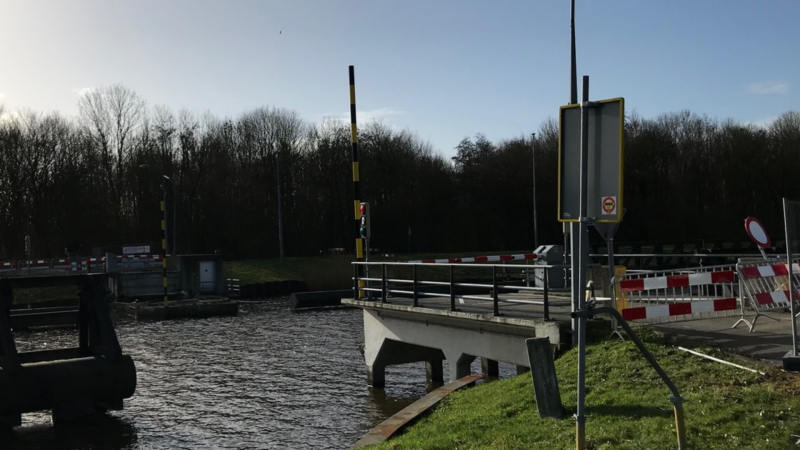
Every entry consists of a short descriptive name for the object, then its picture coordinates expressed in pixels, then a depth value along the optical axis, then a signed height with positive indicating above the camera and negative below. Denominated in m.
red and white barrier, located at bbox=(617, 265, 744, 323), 10.88 -1.01
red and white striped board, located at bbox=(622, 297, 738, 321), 10.87 -1.11
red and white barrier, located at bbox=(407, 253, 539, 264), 20.96 -0.68
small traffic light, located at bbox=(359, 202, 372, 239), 17.23 +0.27
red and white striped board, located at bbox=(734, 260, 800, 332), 10.92 -0.86
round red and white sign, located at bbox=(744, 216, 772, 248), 12.34 -0.08
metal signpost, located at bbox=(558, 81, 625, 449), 5.38 +0.38
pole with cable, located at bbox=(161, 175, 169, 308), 36.03 -0.37
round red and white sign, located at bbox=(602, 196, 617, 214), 5.38 +0.18
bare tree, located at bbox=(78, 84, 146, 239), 61.09 +7.30
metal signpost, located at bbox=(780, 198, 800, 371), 8.09 -0.16
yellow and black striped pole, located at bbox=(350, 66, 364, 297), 17.42 +1.22
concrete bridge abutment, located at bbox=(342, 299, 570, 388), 12.22 -1.87
